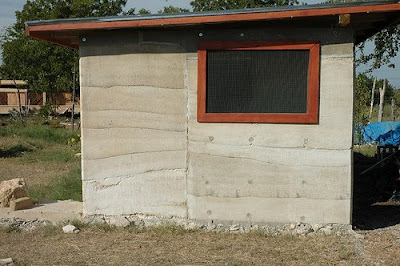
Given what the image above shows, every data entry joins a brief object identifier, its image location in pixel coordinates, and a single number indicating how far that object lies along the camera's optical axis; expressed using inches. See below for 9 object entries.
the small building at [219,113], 245.1
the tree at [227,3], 1272.1
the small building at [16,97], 1214.9
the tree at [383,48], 414.9
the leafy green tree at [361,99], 605.9
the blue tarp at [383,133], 408.5
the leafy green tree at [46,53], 1116.2
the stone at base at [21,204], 279.9
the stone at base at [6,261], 206.4
